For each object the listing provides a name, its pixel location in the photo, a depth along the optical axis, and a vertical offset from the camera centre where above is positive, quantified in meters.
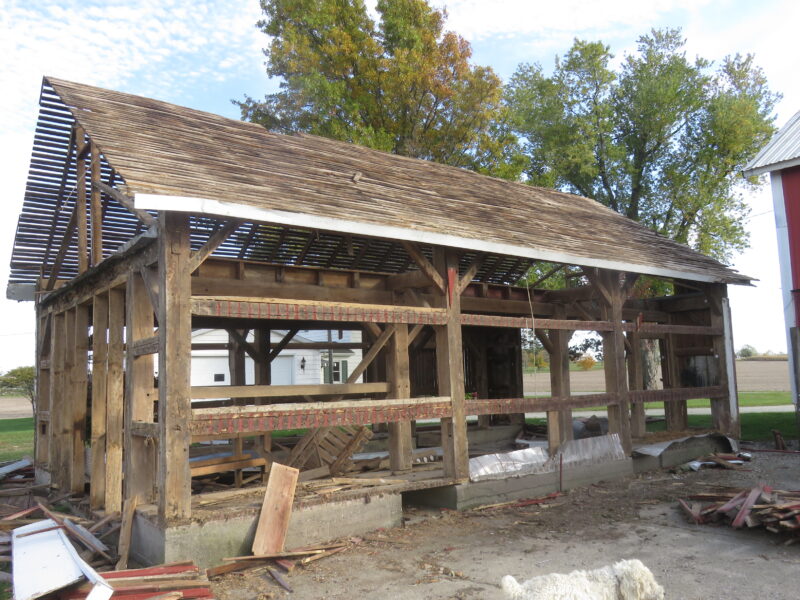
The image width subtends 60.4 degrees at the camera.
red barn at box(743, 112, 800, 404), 13.59 +2.75
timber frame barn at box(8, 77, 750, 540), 6.80 +1.26
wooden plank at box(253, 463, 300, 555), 6.78 -1.36
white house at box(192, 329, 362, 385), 38.84 +0.61
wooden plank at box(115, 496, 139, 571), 6.74 -1.48
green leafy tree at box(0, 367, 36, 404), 32.19 +0.32
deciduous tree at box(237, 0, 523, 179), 25.45 +10.72
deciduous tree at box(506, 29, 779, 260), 26.62 +9.14
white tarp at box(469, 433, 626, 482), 9.28 -1.38
